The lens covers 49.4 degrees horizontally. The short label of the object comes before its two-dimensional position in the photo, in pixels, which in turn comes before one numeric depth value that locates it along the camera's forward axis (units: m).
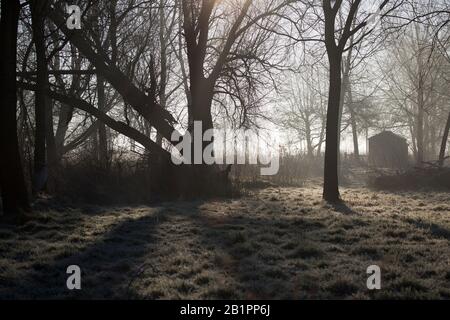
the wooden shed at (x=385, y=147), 32.14
